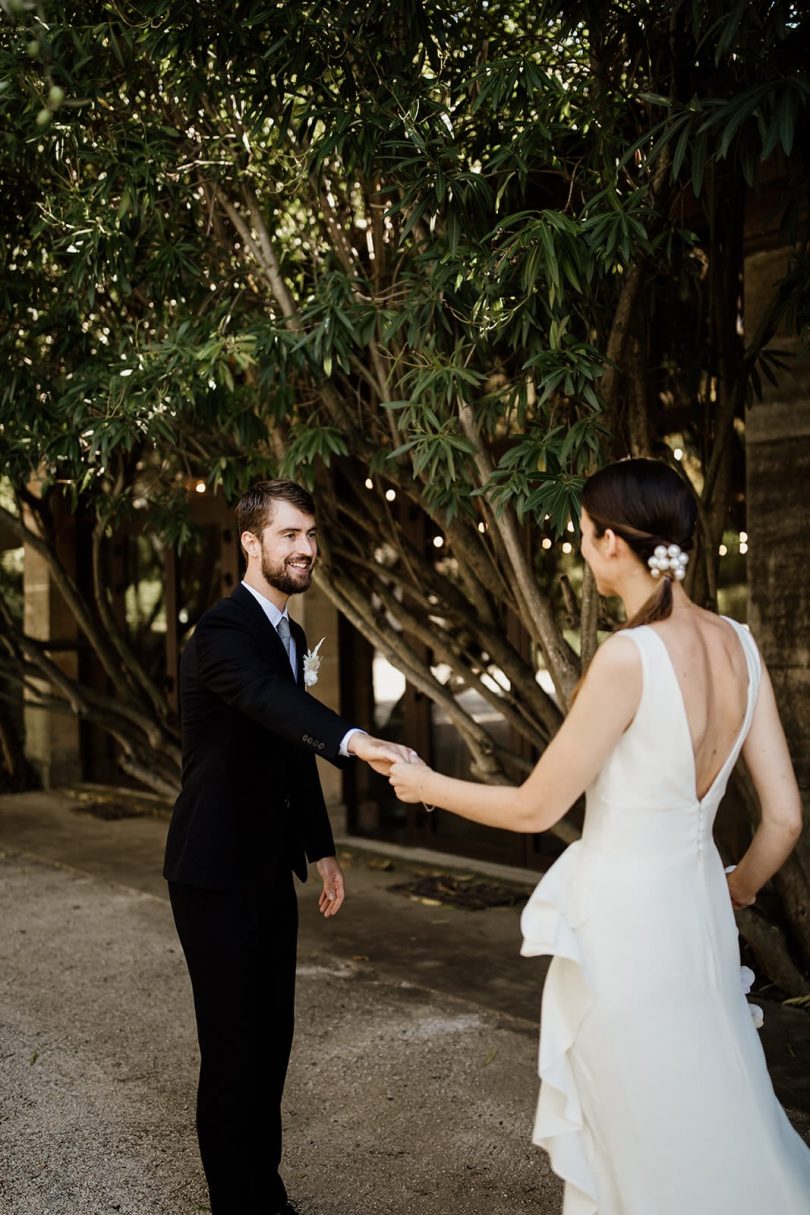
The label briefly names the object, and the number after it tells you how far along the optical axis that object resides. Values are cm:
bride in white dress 245
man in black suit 331
